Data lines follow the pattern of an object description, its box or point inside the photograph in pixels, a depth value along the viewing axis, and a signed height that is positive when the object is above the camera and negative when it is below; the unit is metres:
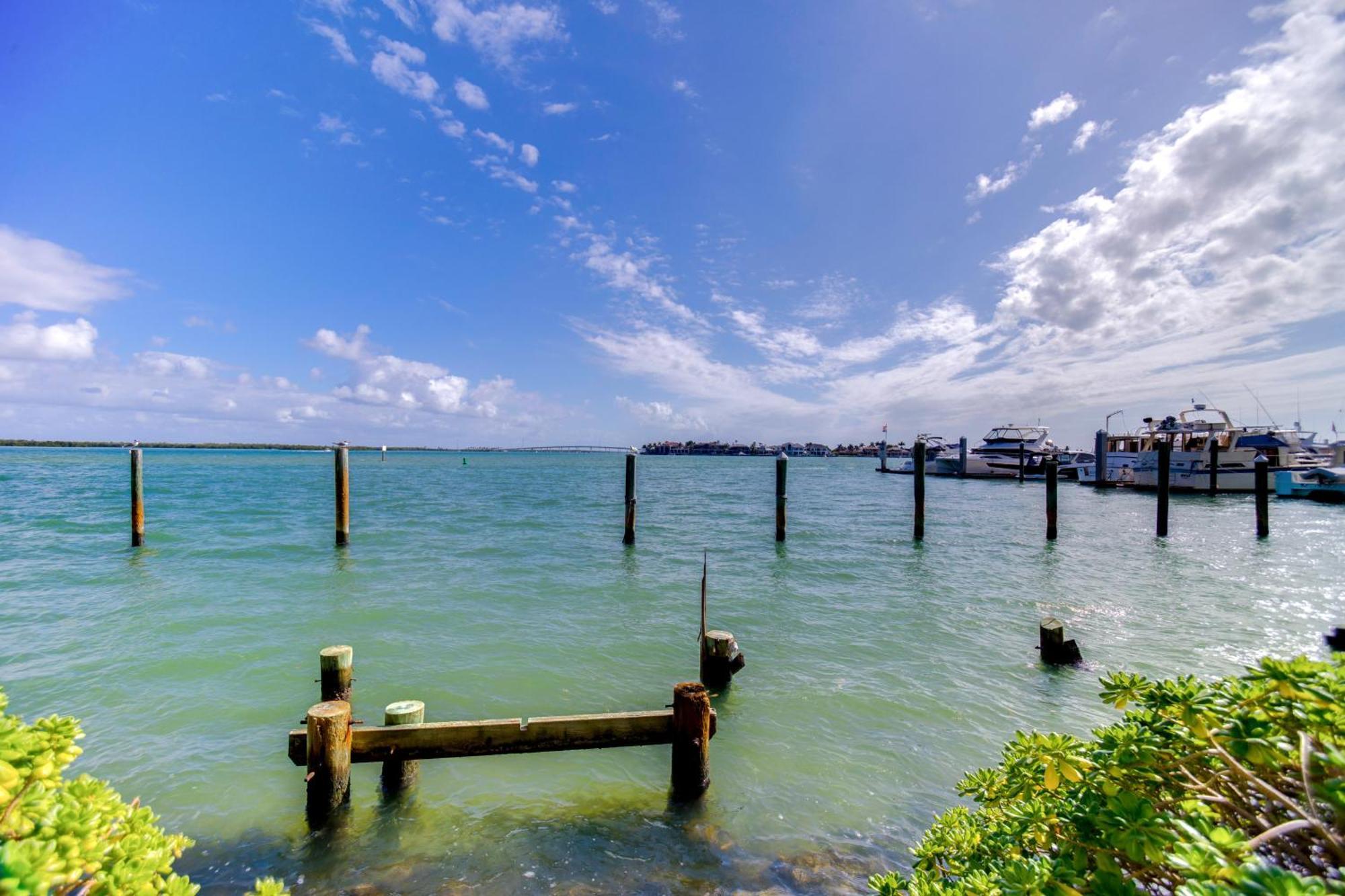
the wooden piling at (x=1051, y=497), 19.81 -1.62
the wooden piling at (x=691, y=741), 4.93 -2.67
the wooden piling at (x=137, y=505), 16.44 -1.80
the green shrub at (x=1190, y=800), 1.48 -1.12
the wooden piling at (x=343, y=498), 16.70 -1.59
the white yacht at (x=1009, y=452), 53.41 +0.02
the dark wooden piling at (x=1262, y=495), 19.94 -1.51
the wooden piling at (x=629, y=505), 18.61 -1.95
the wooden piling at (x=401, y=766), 4.96 -3.09
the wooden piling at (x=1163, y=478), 20.53 -0.97
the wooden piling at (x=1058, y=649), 8.40 -3.01
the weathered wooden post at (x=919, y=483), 19.91 -1.18
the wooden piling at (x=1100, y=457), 41.62 -0.36
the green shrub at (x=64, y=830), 1.32 -1.05
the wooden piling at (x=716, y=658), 7.41 -2.82
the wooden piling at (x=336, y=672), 5.47 -2.25
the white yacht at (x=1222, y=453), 34.97 +0.04
